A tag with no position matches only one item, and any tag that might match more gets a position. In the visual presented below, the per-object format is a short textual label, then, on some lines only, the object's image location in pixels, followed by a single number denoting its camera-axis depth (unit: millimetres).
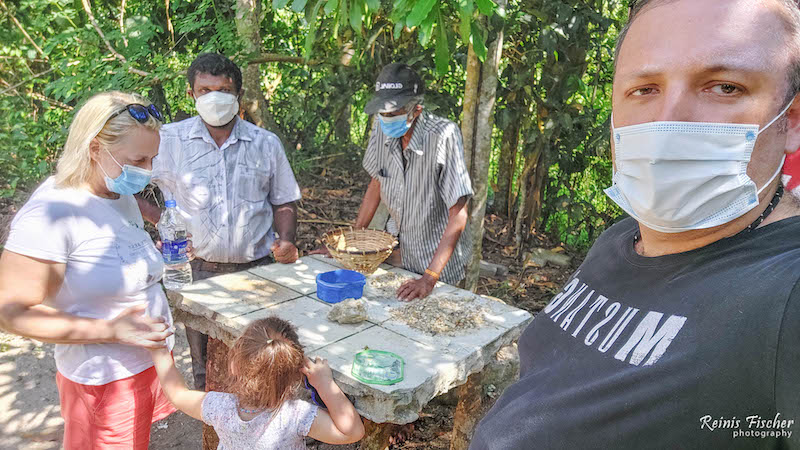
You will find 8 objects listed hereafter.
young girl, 1821
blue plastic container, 2619
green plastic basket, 1993
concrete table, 2004
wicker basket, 2848
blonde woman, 1829
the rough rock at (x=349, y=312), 2412
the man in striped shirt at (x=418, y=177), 3037
